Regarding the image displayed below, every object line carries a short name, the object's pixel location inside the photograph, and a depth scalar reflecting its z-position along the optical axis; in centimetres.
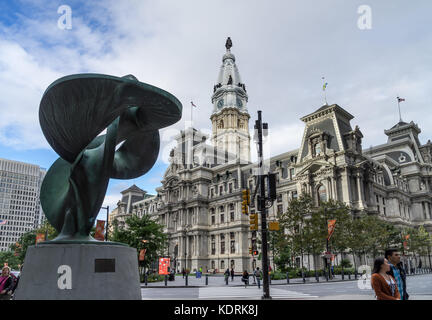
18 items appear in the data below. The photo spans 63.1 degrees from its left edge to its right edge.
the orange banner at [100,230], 2905
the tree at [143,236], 4016
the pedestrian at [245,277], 3048
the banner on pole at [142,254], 3628
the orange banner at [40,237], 4254
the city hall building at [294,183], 5634
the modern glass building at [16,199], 11925
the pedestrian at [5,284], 1023
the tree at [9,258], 9394
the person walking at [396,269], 673
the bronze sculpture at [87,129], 1085
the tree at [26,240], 6431
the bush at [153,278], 3985
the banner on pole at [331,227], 3342
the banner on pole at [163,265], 3444
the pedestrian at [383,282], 593
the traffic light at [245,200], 1894
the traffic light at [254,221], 1878
